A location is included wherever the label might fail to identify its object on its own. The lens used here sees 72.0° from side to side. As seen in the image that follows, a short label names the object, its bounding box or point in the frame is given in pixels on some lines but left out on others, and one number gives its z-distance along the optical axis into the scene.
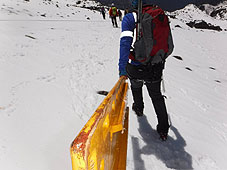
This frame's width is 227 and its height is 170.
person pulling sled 1.71
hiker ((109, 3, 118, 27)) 13.40
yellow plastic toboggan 0.88
